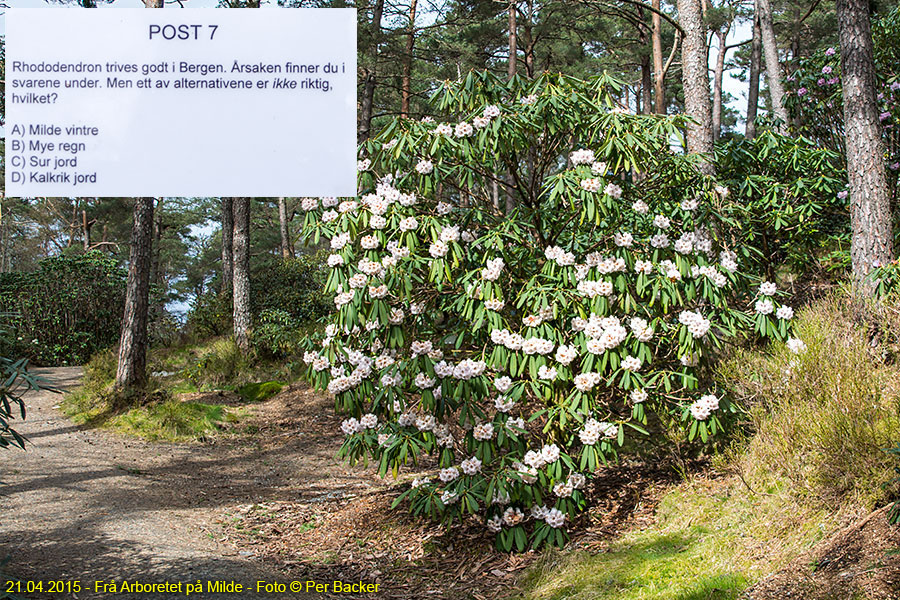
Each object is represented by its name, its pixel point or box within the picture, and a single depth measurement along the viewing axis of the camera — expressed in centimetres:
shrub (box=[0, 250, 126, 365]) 1178
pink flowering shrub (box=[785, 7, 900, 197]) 651
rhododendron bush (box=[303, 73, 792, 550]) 411
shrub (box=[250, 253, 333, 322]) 1194
